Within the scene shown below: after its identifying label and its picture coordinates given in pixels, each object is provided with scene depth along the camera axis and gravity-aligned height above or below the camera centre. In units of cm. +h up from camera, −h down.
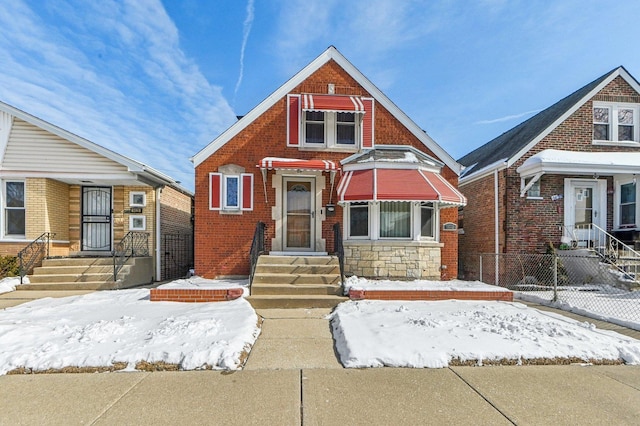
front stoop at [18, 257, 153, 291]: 900 -198
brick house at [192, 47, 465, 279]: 897 +90
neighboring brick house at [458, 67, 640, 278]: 1041 +104
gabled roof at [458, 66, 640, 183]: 1062 +312
